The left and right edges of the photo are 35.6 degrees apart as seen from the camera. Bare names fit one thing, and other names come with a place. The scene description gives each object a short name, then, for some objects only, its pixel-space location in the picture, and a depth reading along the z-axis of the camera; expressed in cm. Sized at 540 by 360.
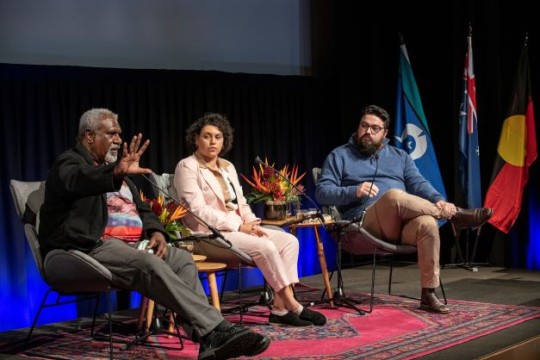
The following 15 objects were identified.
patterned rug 410
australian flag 716
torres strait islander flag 731
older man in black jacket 365
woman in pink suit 469
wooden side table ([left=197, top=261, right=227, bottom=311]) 442
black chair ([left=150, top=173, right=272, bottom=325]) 467
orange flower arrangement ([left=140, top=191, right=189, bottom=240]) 457
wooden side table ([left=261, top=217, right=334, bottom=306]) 516
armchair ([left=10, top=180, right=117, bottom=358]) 381
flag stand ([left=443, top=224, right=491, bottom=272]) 720
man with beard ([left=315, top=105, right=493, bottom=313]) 504
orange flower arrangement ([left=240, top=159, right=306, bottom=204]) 529
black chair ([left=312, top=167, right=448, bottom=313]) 504
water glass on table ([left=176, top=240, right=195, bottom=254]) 459
